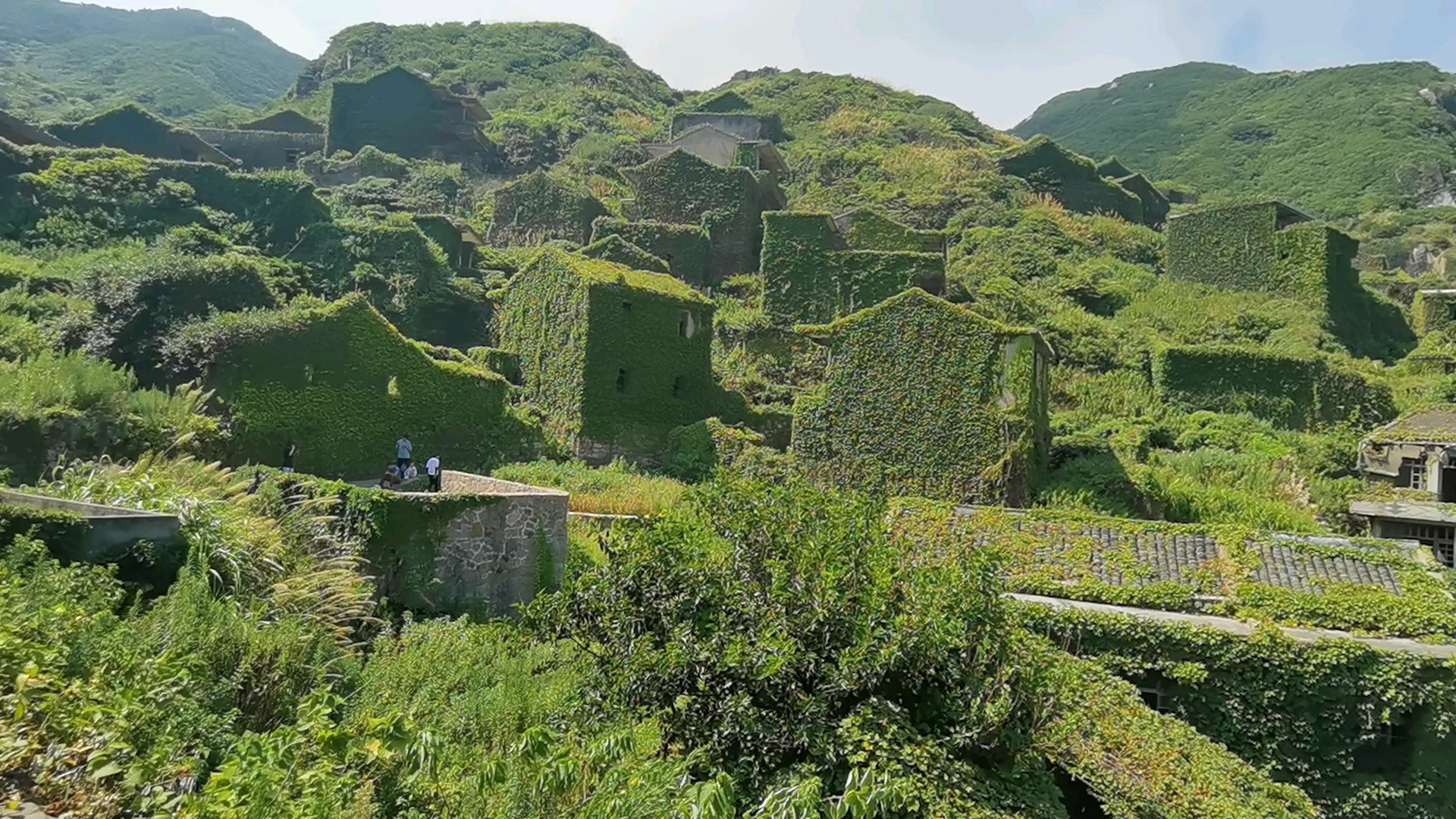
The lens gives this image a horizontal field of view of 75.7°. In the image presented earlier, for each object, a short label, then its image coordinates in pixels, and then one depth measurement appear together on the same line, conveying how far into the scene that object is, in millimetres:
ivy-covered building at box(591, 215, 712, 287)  34500
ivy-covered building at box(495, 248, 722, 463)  24516
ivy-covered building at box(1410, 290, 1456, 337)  32812
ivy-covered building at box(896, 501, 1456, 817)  10086
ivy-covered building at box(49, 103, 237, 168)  40281
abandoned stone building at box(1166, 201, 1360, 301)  32812
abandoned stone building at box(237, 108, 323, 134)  56719
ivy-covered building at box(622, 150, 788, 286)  36000
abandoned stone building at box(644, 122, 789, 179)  44531
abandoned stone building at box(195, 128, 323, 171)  50969
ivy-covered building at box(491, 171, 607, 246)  39188
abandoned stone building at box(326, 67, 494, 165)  53438
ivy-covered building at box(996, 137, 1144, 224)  46500
